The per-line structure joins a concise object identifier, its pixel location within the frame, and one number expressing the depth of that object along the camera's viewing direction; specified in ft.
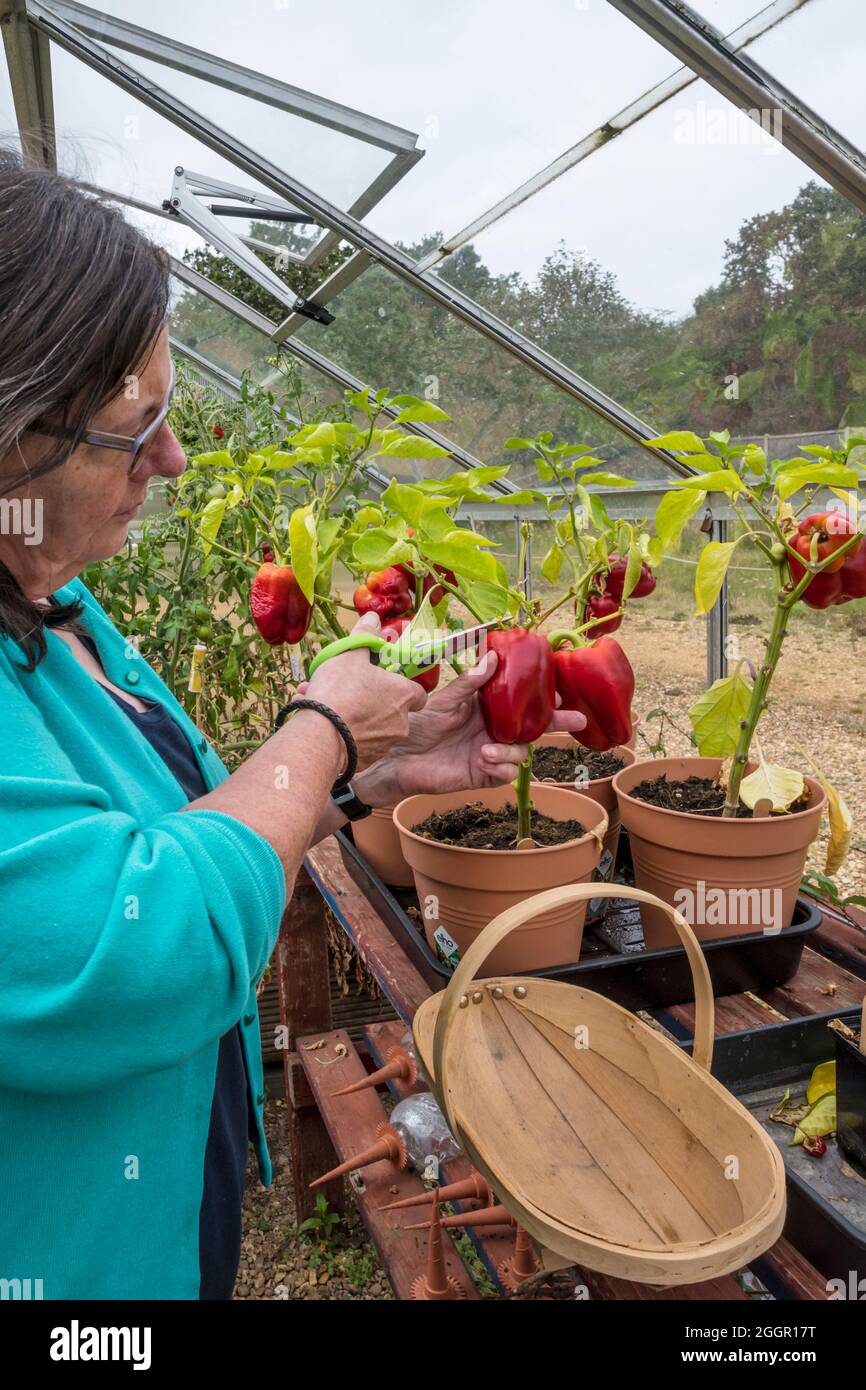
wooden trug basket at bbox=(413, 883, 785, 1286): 1.97
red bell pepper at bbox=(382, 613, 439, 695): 3.24
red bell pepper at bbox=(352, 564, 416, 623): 3.62
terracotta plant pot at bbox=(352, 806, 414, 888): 4.12
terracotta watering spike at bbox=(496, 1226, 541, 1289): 2.72
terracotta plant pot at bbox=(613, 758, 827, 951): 3.28
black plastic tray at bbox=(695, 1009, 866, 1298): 1.98
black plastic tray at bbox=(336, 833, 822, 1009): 3.19
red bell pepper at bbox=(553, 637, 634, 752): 3.16
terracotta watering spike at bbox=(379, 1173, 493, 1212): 3.07
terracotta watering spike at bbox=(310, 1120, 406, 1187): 3.85
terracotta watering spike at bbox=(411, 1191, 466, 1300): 3.19
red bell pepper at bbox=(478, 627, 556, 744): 3.01
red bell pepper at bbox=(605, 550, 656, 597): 3.89
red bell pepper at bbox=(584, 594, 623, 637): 3.90
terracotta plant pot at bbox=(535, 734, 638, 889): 3.94
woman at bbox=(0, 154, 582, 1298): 1.79
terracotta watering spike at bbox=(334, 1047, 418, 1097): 4.05
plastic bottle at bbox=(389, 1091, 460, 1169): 3.87
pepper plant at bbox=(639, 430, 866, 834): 3.13
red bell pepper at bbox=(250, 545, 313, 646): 3.73
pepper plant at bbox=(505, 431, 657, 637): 3.56
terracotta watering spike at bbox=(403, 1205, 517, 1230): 2.86
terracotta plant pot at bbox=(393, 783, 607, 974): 3.13
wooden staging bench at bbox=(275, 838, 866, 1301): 2.19
